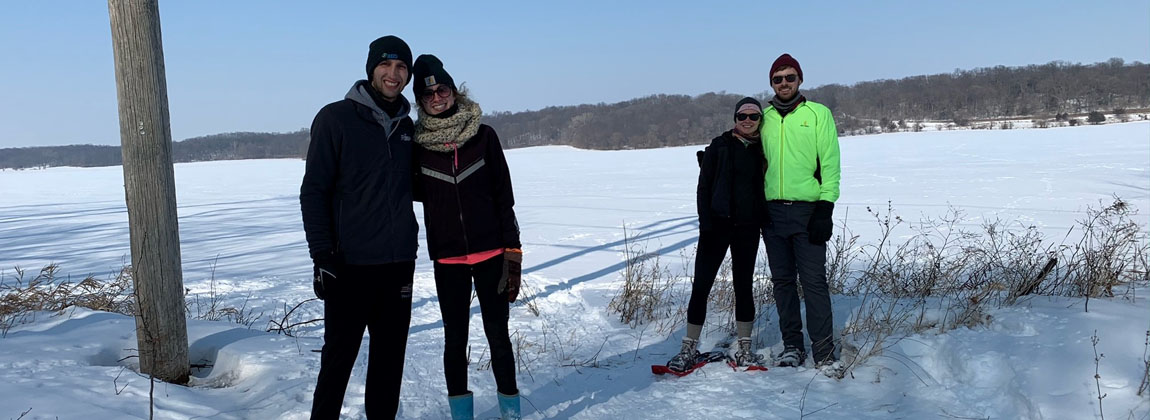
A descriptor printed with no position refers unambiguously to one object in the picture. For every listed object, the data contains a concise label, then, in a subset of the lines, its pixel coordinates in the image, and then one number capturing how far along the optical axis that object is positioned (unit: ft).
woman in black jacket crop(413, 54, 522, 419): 9.23
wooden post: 9.91
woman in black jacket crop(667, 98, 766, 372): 11.85
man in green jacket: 11.32
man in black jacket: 8.21
